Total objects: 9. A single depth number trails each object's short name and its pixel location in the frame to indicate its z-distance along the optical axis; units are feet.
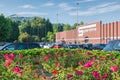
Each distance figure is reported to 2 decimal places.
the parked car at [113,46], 29.83
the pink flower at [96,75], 11.56
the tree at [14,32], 177.88
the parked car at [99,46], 65.51
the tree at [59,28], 255.43
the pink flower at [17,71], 10.61
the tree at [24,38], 143.95
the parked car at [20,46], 38.56
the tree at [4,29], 101.35
